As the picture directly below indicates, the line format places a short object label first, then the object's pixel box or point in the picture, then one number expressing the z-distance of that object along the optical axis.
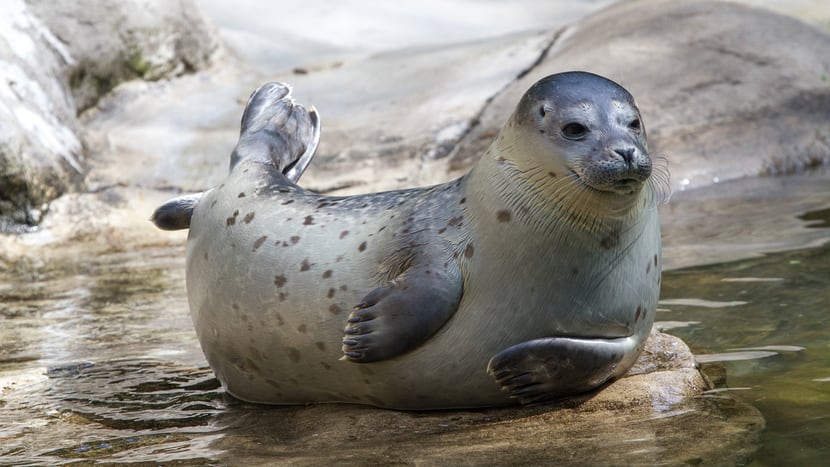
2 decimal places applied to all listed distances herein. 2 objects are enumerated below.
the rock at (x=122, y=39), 19.31
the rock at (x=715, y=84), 17.23
